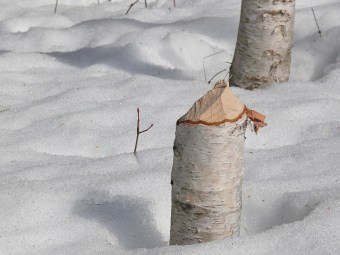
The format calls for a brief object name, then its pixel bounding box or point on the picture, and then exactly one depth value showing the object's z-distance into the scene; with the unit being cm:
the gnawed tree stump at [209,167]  406
